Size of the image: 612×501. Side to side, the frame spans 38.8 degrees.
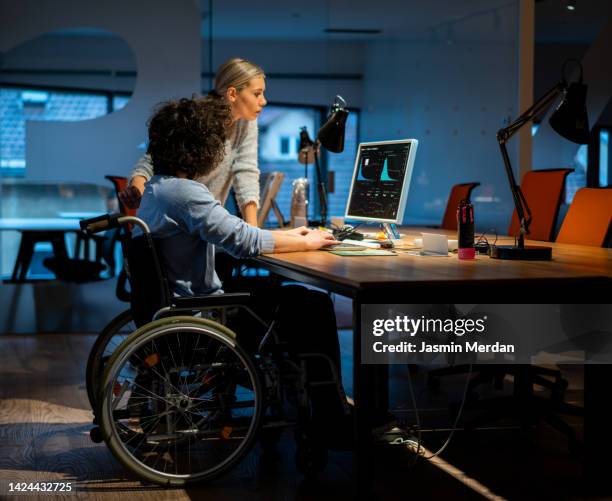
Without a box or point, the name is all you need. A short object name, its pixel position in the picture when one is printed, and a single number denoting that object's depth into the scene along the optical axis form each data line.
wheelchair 2.75
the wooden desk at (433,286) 2.37
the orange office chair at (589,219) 3.77
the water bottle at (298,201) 4.68
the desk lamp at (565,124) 2.99
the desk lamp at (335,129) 4.15
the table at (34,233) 5.98
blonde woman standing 3.94
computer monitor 3.58
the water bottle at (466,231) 2.98
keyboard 3.39
